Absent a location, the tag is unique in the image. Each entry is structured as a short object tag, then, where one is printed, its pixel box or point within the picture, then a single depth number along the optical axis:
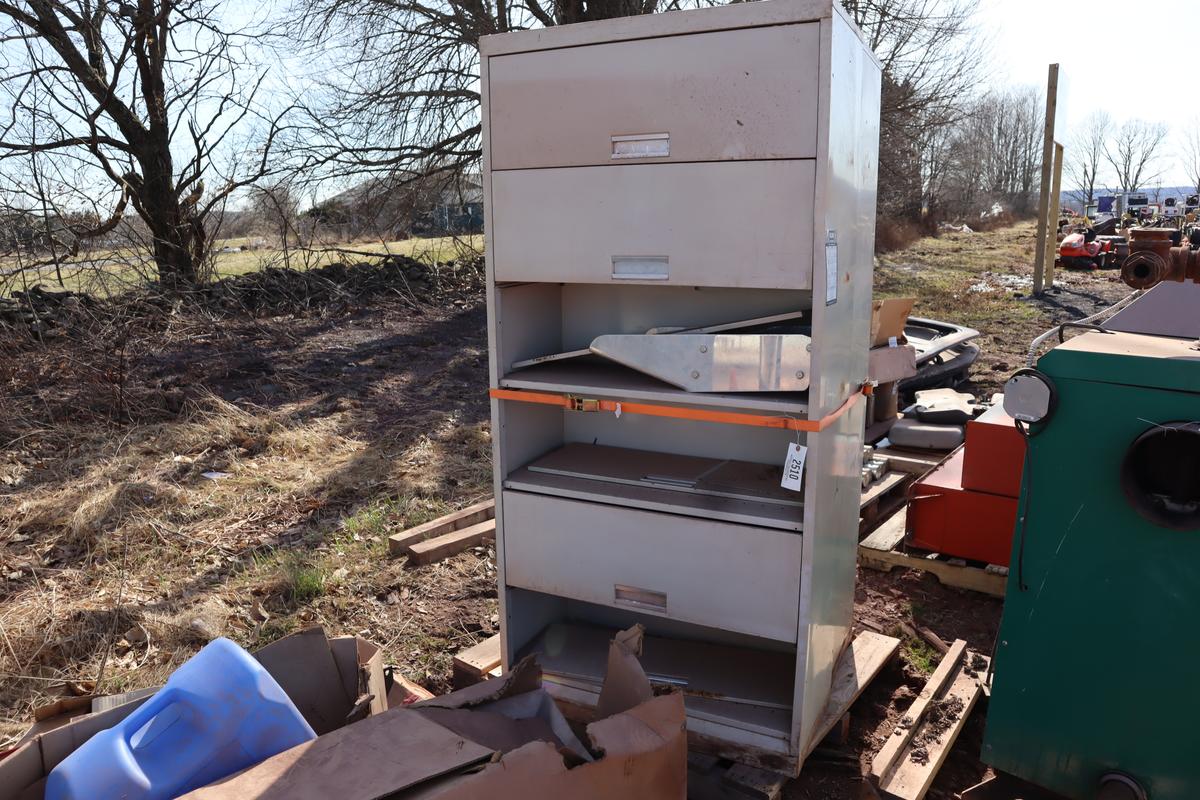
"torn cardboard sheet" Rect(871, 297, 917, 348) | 4.40
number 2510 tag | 2.48
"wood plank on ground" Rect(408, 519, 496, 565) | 4.20
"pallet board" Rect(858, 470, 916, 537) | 4.66
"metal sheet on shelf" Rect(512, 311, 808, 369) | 2.70
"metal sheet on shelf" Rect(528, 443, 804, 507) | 2.73
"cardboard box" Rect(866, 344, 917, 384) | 3.26
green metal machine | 2.01
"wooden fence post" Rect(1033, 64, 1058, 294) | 12.43
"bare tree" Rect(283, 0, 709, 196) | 10.70
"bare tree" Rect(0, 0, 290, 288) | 8.80
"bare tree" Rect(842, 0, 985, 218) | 12.08
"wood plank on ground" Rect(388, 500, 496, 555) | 4.30
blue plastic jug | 1.80
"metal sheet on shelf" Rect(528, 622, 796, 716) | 2.81
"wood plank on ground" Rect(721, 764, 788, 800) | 2.44
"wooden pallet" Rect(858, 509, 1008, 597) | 3.90
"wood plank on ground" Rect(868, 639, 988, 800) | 2.54
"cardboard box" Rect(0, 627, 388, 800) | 2.35
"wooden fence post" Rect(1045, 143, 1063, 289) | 12.79
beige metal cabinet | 2.26
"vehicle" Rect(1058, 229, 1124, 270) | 16.53
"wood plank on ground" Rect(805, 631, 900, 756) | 2.77
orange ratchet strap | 2.41
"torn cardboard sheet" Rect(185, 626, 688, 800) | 1.72
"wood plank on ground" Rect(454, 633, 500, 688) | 3.12
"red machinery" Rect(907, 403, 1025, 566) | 3.77
